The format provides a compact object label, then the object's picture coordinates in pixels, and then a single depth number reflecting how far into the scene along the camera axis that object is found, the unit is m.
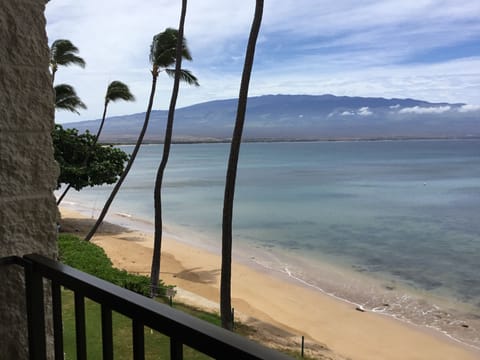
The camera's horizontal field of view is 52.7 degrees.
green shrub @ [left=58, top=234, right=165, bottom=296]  10.32
